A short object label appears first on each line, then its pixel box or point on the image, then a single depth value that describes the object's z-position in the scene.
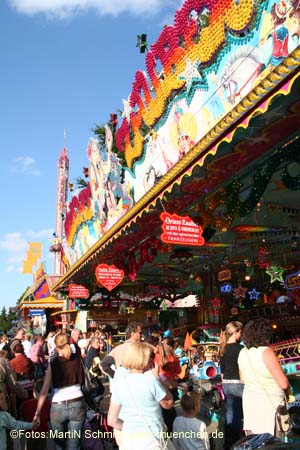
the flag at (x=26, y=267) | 50.75
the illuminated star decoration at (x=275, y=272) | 11.12
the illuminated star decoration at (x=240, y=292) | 14.90
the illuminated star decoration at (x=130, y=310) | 20.28
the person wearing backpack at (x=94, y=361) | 6.67
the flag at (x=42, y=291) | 39.66
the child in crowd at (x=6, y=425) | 4.32
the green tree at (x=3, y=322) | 75.53
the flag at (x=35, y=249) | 51.47
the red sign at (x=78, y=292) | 17.48
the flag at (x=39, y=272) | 44.27
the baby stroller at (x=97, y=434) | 5.62
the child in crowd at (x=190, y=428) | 4.03
